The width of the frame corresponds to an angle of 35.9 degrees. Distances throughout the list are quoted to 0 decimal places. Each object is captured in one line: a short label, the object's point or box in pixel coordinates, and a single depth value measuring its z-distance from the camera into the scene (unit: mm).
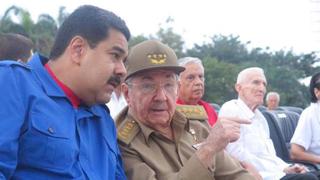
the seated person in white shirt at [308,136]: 4363
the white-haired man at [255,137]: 3691
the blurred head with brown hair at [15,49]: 3326
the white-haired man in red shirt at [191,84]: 4008
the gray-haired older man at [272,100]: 11092
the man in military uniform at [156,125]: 2297
